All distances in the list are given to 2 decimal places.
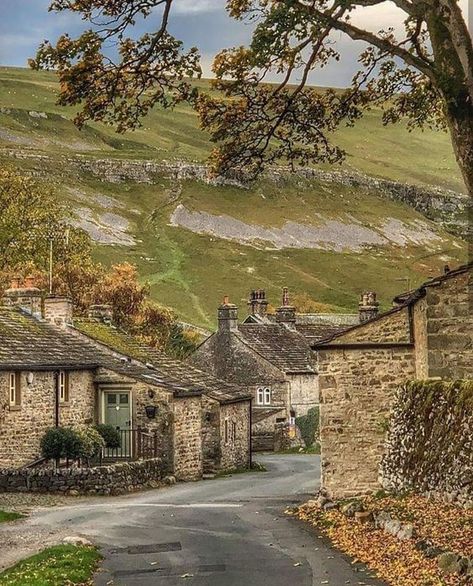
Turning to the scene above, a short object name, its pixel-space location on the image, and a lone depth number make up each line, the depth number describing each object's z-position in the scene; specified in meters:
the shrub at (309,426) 66.75
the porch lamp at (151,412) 41.25
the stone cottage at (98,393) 37.28
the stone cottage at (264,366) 68.50
